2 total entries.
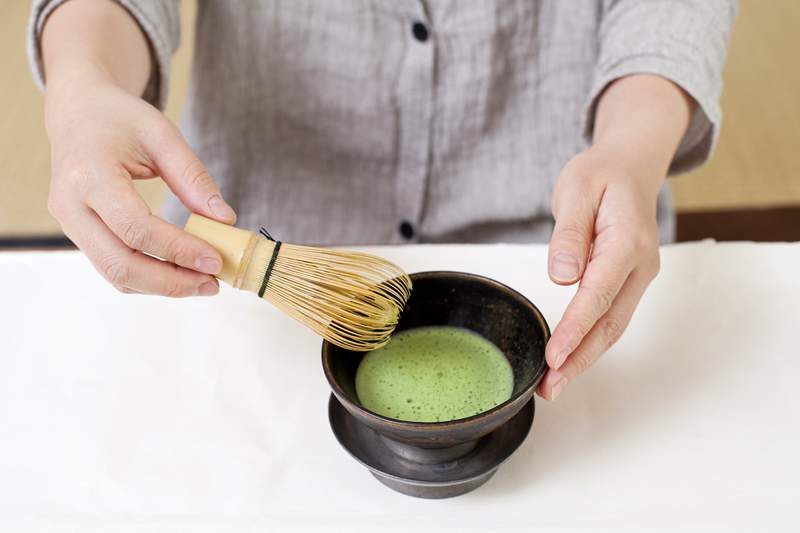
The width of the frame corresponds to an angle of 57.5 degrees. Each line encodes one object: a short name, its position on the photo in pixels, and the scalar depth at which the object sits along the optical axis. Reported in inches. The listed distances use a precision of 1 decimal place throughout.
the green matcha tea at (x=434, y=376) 22.6
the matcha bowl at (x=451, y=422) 19.5
